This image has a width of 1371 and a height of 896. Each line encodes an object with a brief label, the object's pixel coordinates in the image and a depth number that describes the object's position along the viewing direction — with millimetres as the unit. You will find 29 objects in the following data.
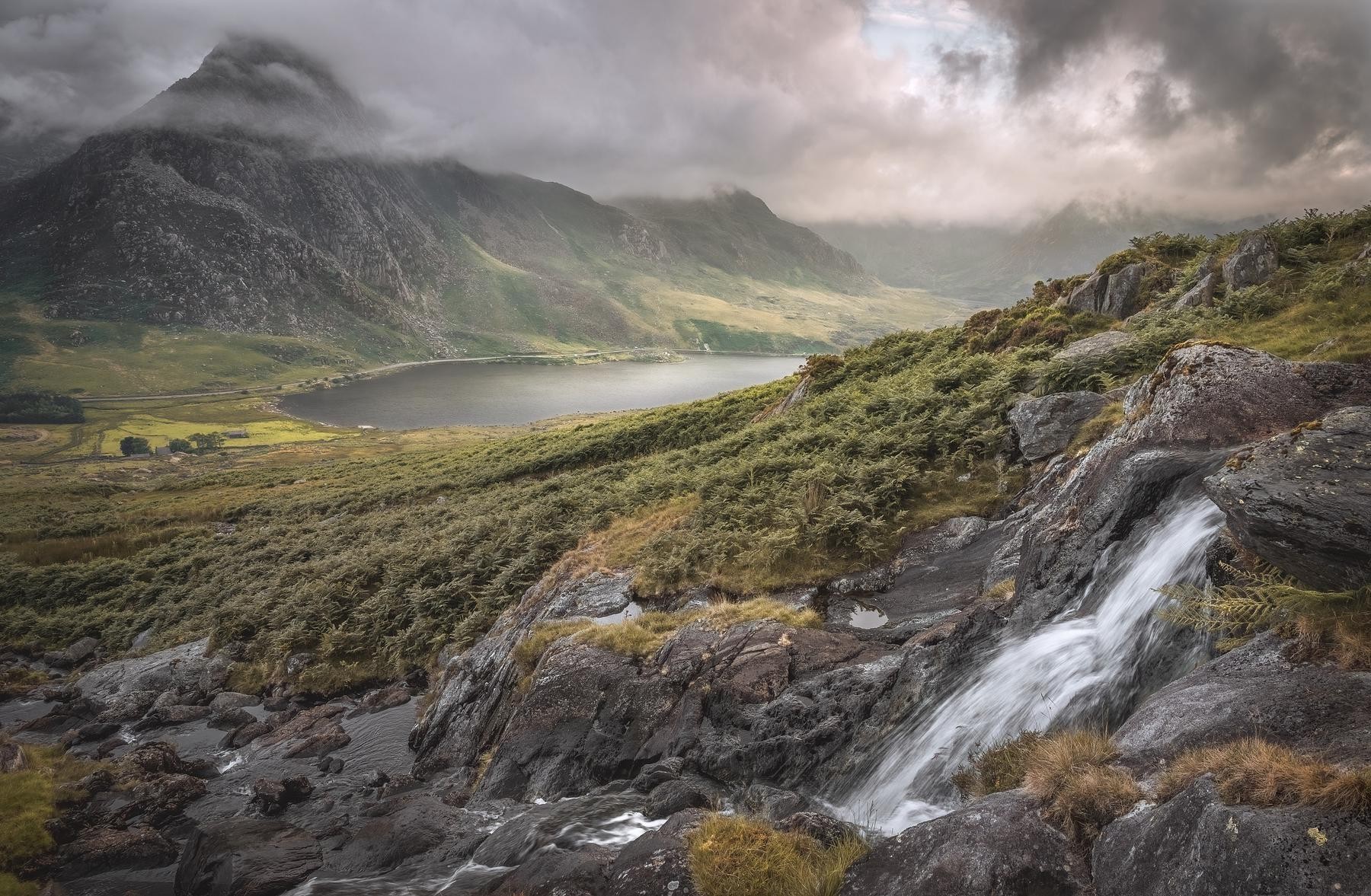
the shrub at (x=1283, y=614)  6211
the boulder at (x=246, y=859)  13086
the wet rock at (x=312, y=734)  21266
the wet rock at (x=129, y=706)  26344
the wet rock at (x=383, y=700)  23422
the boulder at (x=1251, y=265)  21234
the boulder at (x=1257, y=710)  5543
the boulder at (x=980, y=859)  6074
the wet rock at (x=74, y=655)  35188
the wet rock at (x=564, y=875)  8930
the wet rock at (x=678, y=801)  11086
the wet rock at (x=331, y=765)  19719
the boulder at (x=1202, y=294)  22031
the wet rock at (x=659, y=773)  12234
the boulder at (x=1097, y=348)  19984
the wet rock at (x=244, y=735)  22933
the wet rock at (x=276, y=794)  17391
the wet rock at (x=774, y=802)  10000
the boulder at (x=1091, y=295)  28970
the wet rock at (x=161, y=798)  18016
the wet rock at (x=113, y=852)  15633
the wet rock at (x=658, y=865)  8266
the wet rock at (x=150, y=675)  28359
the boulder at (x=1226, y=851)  4402
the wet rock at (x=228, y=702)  25645
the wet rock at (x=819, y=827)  8359
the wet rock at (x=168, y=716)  25484
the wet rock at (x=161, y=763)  20109
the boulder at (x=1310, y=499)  6605
